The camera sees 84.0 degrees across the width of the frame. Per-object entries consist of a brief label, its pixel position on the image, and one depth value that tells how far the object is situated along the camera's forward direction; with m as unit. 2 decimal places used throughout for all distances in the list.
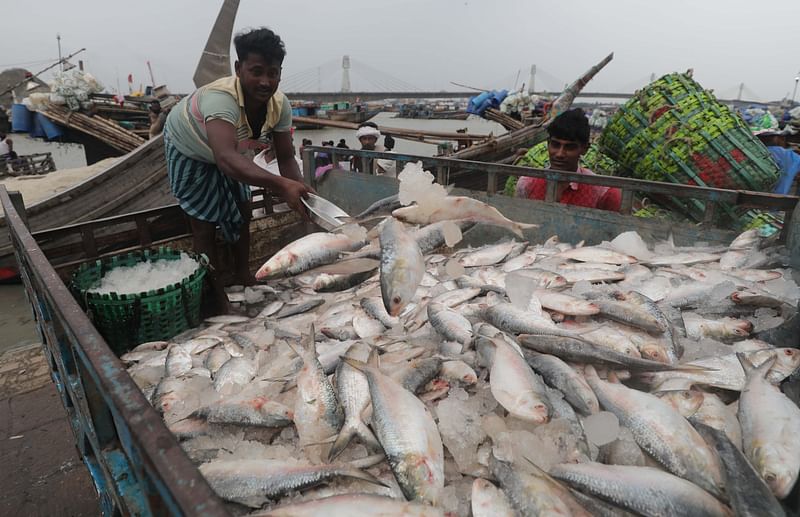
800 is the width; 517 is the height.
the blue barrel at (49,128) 14.55
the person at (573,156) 4.26
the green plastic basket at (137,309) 3.05
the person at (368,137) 8.13
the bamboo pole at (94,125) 13.73
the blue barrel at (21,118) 15.97
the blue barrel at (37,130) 15.52
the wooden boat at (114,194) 6.86
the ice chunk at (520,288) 2.38
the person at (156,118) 11.33
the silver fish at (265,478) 1.51
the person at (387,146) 9.94
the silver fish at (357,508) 1.27
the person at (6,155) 12.90
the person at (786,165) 5.35
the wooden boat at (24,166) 12.86
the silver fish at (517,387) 1.69
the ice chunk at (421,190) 2.59
